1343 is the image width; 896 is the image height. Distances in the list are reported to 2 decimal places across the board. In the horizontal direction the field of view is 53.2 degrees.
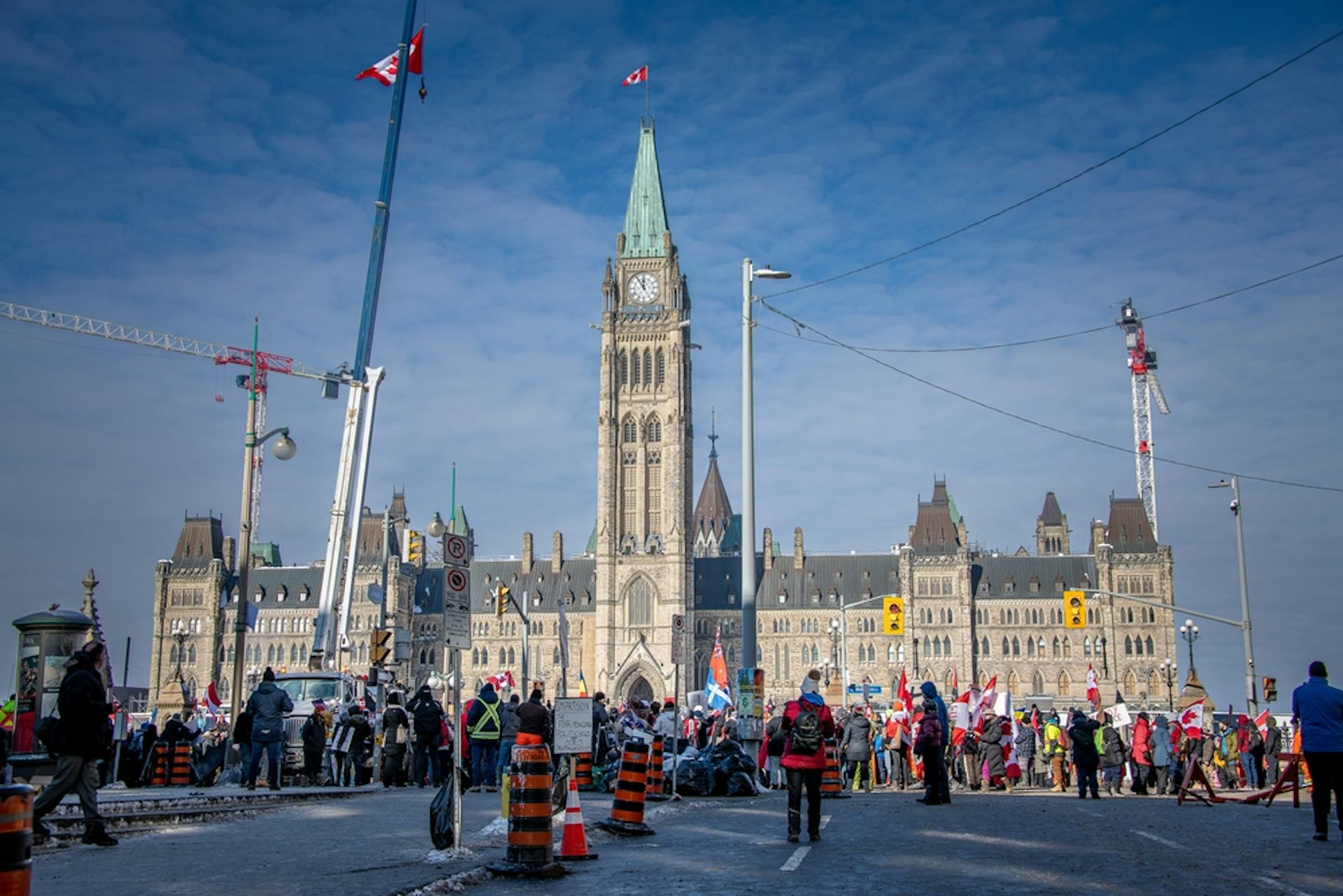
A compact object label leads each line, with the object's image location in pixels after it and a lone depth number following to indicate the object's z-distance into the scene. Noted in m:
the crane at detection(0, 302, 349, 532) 62.62
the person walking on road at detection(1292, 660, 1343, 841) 15.03
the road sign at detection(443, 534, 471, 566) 13.70
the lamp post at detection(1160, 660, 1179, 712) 93.81
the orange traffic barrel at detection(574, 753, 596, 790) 25.77
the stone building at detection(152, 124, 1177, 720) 115.06
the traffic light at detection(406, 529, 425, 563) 44.09
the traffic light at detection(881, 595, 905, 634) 49.81
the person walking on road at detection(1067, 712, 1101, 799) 25.11
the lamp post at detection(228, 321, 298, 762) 32.88
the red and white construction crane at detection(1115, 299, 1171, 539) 146.88
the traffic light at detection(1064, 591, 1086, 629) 45.41
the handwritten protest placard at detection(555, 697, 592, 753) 14.45
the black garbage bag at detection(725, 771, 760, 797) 25.12
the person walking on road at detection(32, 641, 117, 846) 13.89
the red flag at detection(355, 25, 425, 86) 59.34
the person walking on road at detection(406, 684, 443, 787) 25.00
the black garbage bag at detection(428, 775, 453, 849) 13.45
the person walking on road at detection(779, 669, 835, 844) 15.48
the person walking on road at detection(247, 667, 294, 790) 22.73
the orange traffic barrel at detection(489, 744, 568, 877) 12.14
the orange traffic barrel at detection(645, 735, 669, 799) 22.61
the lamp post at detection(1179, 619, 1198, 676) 63.47
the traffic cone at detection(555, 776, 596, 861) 13.55
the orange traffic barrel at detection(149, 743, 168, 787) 28.75
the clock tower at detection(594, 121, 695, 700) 113.88
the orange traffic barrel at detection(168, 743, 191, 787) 28.06
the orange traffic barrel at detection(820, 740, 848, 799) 25.12
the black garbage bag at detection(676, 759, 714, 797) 24.78
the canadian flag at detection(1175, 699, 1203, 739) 29.25
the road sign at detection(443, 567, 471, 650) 13.27
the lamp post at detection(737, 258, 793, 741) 26.92
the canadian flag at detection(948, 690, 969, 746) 30.25
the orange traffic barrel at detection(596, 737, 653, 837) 16.14
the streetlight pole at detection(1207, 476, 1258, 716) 39.91
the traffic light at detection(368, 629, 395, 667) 34.09
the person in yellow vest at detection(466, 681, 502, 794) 24.52
